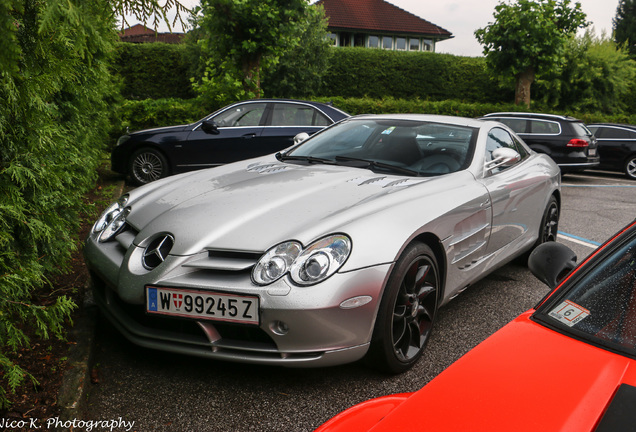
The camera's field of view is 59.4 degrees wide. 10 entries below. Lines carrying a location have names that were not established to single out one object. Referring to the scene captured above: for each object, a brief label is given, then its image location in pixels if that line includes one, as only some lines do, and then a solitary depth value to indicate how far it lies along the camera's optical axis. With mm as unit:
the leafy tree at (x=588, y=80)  24219
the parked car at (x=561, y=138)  12125
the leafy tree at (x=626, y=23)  53228
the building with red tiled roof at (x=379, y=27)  42531
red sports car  1259
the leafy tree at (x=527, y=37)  19609
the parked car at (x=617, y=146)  13859
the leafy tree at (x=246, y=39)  12086
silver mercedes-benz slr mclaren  2557
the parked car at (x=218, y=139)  9016
